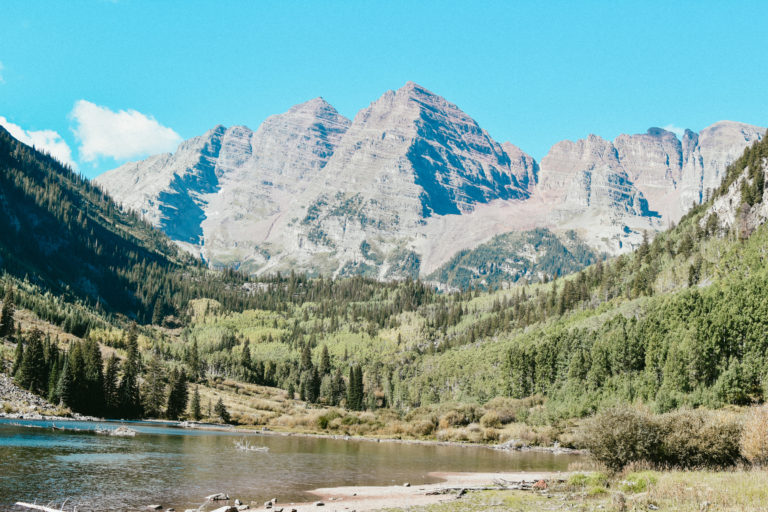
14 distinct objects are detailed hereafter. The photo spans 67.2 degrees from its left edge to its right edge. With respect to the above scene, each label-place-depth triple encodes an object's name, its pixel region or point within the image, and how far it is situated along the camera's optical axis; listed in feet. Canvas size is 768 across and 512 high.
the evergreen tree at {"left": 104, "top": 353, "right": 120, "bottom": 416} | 442.91
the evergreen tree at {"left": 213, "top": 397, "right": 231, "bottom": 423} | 495.41
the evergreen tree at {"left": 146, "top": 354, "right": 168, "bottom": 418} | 474.08
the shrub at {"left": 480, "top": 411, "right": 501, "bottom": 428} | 441.27
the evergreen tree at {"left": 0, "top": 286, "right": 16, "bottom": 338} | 533.55
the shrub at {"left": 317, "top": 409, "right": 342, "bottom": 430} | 496.64
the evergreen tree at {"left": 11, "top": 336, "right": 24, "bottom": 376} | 425.28
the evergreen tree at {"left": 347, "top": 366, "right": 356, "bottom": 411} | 625.00
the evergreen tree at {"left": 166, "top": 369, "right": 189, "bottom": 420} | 484.33
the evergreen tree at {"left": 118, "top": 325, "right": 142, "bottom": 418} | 453.66
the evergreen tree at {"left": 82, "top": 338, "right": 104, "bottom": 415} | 430.20
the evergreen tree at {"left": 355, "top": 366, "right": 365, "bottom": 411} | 624.59
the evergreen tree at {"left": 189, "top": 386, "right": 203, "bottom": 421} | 482.69
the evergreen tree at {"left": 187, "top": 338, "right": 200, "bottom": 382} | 615.08
